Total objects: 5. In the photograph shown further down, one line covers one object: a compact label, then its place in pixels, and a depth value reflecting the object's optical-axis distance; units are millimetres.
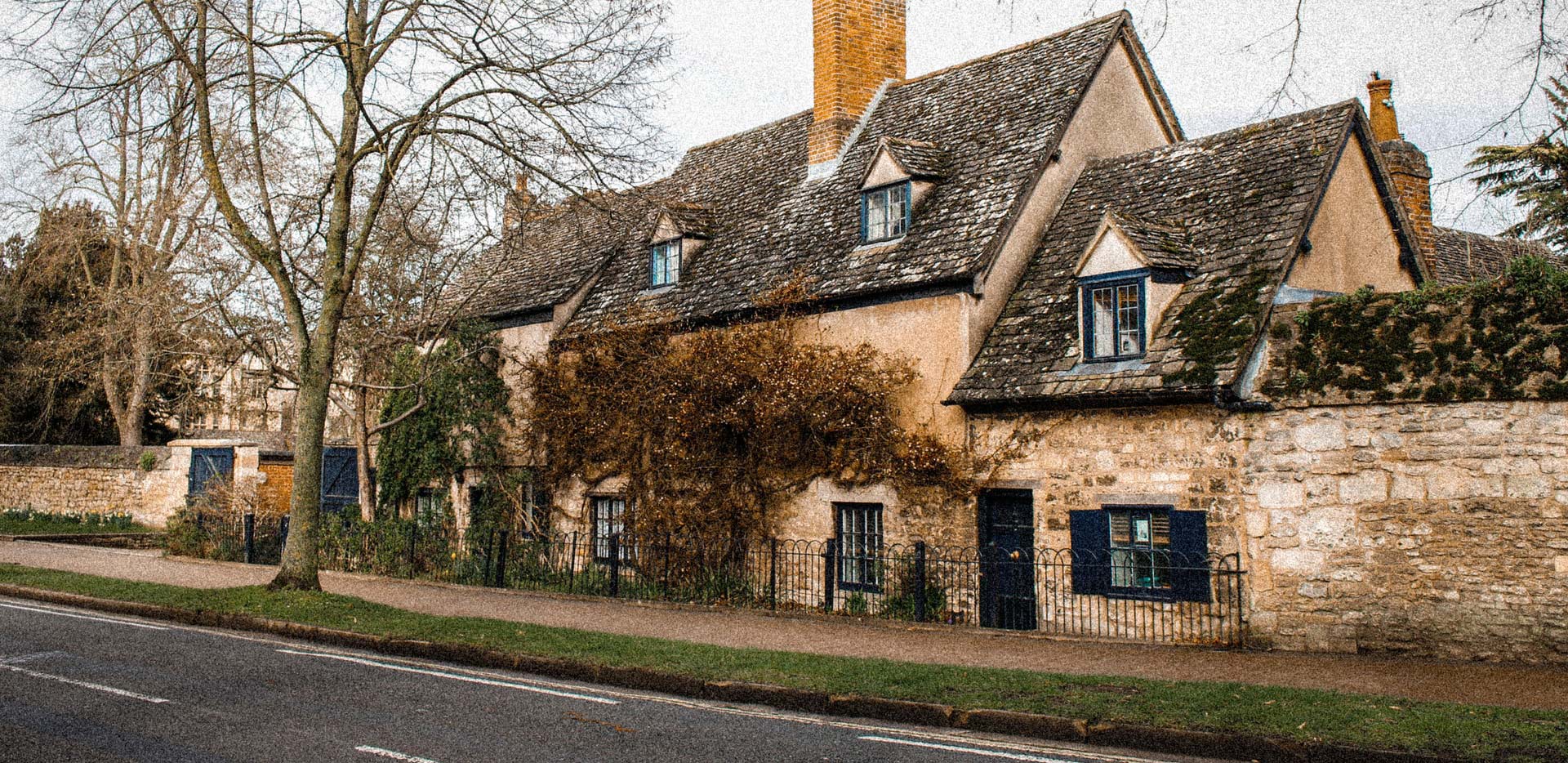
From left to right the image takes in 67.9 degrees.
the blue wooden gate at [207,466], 28709
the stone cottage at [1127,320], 12672
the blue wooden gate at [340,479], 29672
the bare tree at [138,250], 15805
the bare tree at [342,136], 16172
